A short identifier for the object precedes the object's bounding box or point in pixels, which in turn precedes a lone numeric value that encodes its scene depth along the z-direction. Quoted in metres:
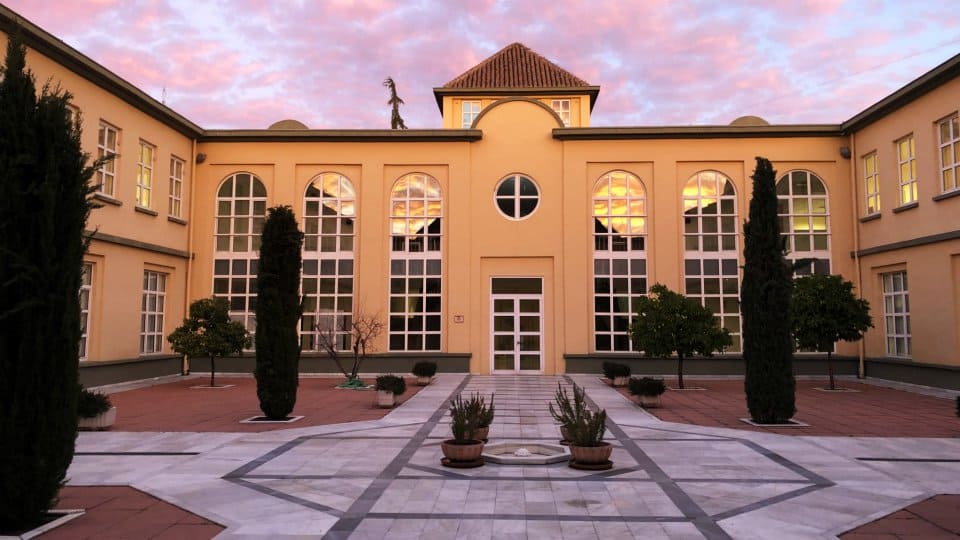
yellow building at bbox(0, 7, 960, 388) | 23.12
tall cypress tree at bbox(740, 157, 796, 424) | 12.72
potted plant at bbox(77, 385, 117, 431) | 11.82
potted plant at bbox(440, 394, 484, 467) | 8.92
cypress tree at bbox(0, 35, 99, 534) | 6.05
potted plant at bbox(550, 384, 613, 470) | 8.79
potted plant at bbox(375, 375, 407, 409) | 15.05
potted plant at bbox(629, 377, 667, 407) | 15.31
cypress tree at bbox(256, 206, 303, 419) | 12.96
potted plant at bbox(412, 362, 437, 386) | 20.22
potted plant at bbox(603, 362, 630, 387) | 19.77
